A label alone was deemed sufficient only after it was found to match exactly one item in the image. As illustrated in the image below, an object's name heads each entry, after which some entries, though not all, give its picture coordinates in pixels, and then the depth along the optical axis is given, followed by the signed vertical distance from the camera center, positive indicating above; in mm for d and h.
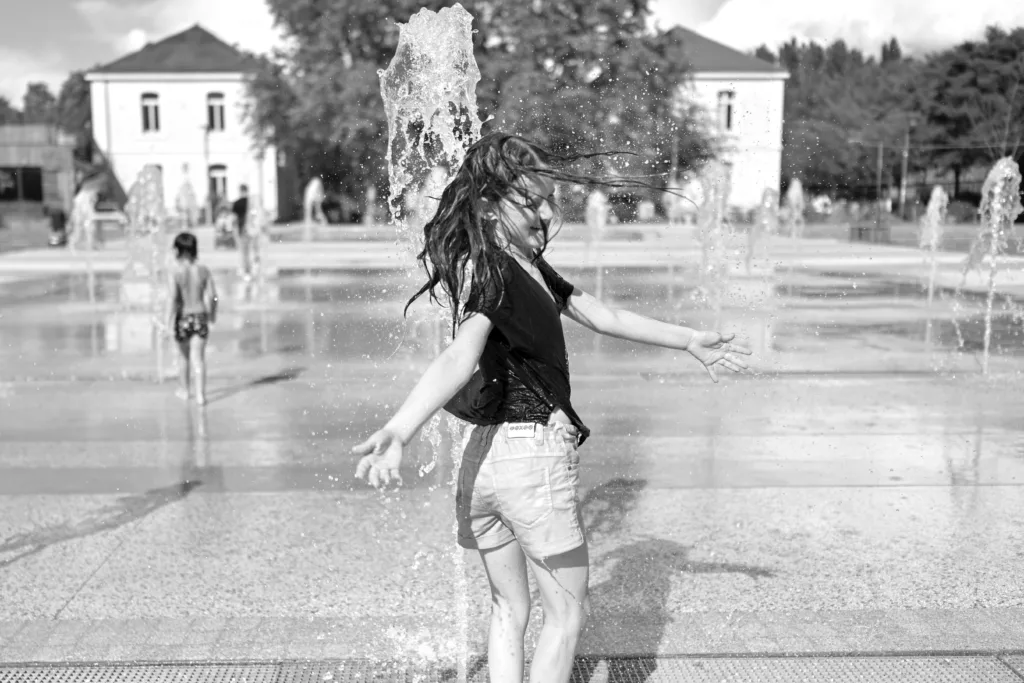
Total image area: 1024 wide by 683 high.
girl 2602 -468
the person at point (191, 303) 7953 -848
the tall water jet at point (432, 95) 5000 +458
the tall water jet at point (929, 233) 16631 -986
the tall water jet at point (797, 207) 40319 -611
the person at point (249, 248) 20344 -1152
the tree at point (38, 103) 87162 +9146
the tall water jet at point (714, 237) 18875 -1032
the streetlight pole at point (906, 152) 57150 +2075
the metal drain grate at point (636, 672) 3395 -1499
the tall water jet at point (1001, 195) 14102 -44
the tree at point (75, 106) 63219 +5638
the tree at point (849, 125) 68750 +4447
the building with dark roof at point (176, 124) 57250 +3204
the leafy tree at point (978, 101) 57125 +4807
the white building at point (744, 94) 56469 +5547
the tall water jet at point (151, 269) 14633 -1521
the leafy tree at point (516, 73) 34469 +3996
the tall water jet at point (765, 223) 27803 -926
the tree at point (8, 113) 92019 +6599
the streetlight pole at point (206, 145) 54562 +2026
